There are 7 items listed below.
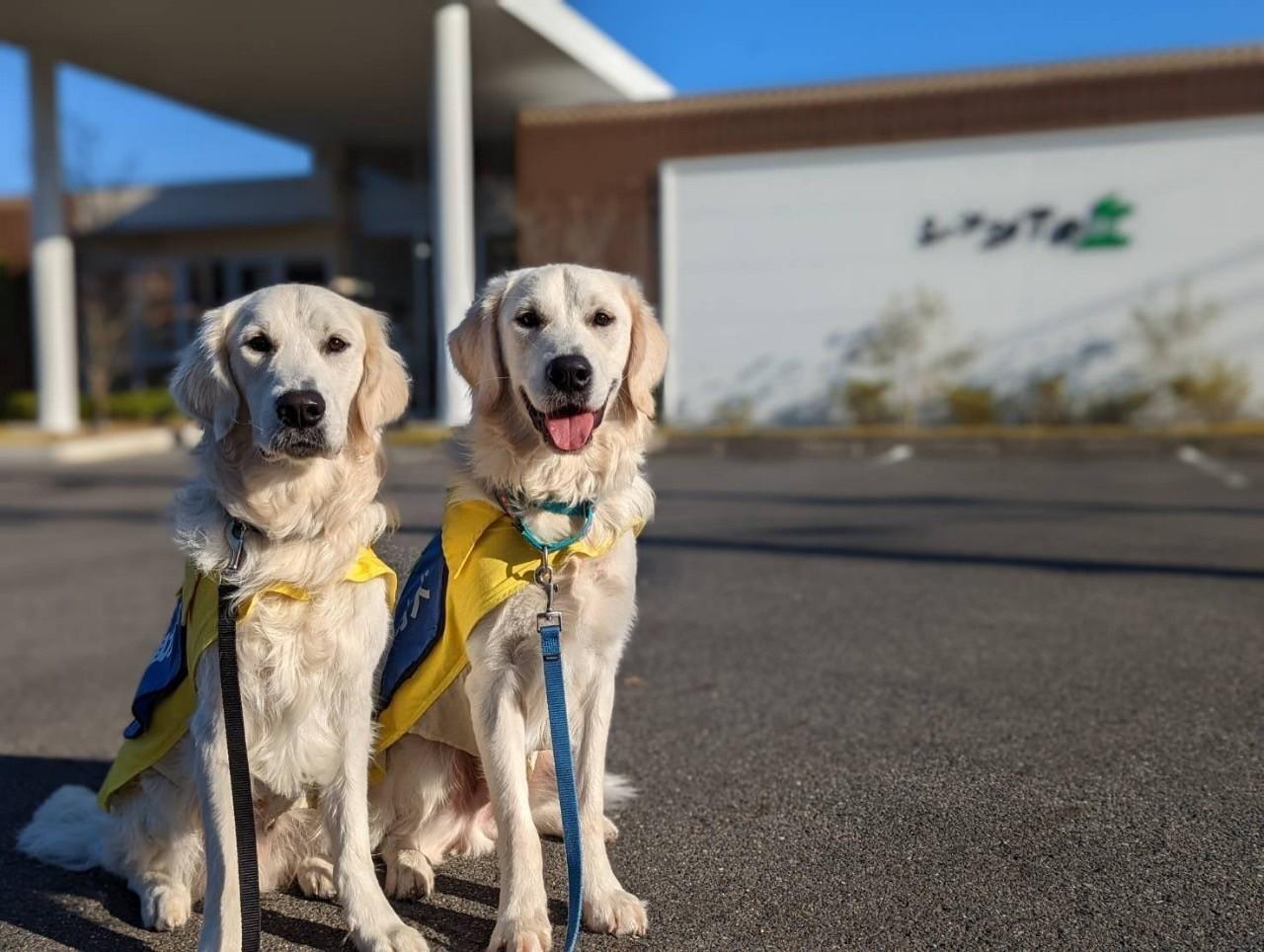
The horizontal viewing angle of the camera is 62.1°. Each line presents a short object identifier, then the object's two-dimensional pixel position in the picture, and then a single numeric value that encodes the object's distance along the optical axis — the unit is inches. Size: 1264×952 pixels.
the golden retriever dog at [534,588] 106.4
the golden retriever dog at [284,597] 100.1
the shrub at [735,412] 758.5
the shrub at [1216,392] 663.8
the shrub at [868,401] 727.1
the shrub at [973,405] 708.0
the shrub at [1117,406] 692.1
